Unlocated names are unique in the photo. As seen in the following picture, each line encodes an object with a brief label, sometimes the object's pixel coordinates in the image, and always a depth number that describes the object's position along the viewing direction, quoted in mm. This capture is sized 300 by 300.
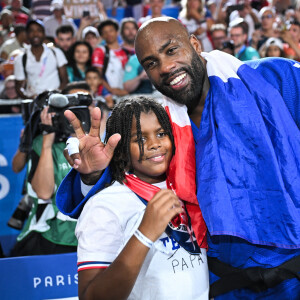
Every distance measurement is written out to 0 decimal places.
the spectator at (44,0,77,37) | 7297
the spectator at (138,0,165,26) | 6836
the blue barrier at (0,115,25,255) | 3850
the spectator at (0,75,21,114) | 5328
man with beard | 1675
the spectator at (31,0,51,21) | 7895
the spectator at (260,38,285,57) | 5352
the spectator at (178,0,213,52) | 6242
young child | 1445
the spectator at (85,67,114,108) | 5258
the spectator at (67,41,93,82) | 5539
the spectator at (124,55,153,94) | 5230
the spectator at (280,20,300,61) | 5777
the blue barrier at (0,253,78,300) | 2410
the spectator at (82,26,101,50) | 6418
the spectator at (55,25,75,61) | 6191
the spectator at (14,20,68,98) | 5254
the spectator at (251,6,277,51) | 6695
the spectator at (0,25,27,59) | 6786
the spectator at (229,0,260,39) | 7232
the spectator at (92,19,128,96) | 5504
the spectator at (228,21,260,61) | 5637
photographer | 2902
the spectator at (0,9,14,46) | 7879
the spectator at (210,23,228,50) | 6004
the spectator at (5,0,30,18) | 8352
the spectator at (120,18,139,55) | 5930
